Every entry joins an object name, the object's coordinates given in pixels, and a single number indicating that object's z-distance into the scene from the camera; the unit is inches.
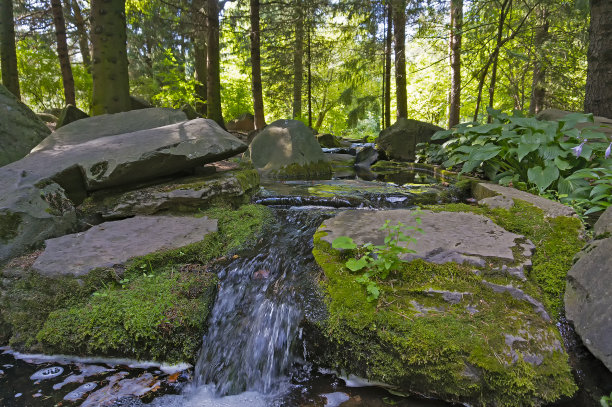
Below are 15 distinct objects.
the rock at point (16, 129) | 177.9
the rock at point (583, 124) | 186.1
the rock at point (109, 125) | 178.5
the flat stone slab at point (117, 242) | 107.7
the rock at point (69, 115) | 247.4
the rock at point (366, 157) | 368.5
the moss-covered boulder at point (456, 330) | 69.9
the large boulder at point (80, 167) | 120.6
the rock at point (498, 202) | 135.8
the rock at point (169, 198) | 147.4
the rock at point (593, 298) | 71.2
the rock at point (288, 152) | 287.4
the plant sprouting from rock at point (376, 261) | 91.0
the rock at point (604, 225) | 94.0
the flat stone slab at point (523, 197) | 122.6
